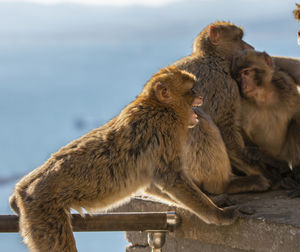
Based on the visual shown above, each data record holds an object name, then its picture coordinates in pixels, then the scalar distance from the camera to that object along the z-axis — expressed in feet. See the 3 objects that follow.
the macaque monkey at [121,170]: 17.40
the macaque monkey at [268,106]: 22.75
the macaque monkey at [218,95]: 21.11
